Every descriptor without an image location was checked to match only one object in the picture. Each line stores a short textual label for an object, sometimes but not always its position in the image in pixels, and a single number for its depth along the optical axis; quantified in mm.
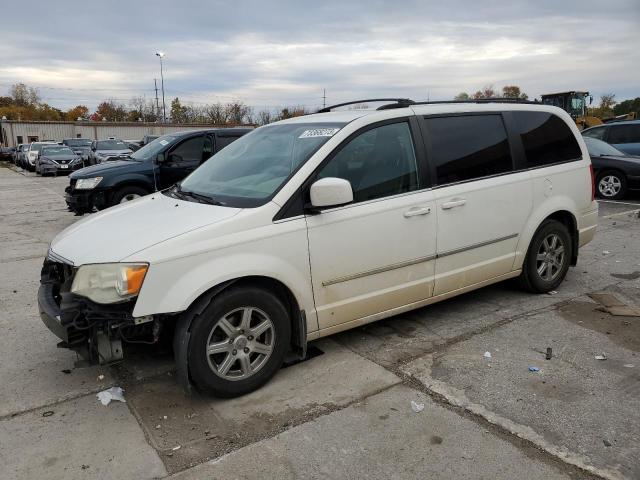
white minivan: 3203
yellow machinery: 27359
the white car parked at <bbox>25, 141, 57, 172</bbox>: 30177
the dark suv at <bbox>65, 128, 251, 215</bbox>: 9312
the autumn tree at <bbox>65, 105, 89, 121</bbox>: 96619
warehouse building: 61188
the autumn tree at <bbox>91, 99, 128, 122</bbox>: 92125
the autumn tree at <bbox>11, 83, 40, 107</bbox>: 106312
